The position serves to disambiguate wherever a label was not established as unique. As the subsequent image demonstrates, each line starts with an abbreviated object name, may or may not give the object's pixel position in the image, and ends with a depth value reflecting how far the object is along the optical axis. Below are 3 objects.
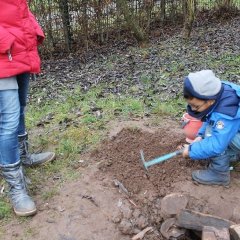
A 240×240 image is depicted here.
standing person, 2.00
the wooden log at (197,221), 2.02
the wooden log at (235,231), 1.87
